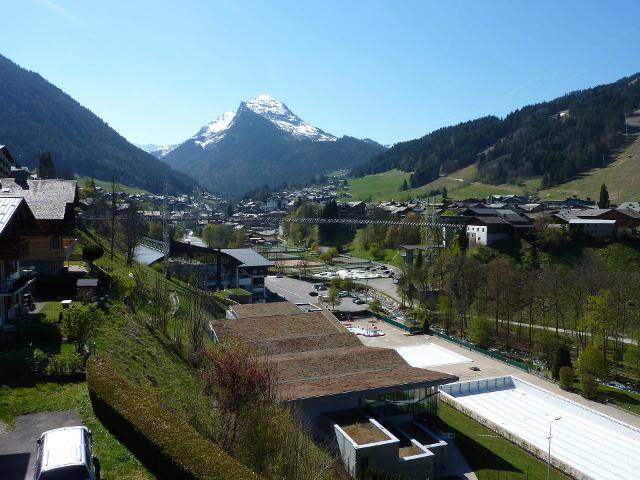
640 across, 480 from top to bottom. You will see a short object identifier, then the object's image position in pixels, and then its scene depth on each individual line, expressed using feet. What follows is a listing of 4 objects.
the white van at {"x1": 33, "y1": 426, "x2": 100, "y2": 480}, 32.07
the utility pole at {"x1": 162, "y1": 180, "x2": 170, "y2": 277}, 183.05
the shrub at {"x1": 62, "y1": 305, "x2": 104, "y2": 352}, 58.54
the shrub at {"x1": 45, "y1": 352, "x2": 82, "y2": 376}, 52.65
